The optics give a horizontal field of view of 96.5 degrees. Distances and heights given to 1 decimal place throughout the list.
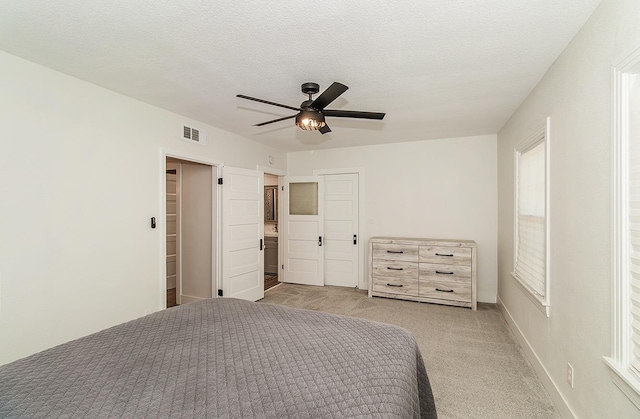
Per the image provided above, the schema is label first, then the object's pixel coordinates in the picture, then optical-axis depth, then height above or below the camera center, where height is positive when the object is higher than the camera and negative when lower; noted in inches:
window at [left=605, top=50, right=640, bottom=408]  51.5 -3.3
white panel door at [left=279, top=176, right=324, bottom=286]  213.3 -16.1
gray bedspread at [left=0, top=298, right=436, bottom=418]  41.7 -29.2
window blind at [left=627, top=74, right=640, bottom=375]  51.2 -1.7
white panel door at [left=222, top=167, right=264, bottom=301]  160.1 -15.5
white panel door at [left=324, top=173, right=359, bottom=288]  207.9 -16.2
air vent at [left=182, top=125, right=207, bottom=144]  137.9 +36.4
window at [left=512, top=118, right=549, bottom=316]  92.5 -3.3
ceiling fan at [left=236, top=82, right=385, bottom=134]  89.4 +31.5
